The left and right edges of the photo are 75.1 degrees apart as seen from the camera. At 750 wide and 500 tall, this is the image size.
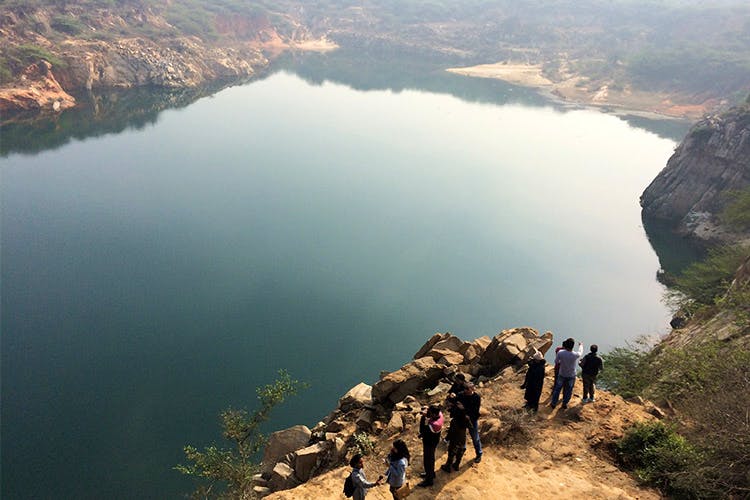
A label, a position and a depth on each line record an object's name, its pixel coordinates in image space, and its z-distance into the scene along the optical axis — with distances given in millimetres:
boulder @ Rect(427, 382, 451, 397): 15275
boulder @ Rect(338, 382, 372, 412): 16875
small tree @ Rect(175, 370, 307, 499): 16422
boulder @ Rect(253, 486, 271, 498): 14940
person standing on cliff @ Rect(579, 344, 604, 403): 13156
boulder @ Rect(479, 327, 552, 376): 16438
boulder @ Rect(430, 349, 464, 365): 17091
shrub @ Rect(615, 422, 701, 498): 10109
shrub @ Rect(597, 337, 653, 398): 16625
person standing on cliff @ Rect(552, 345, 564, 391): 13139
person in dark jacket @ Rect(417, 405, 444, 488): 10414
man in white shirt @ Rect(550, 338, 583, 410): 12875
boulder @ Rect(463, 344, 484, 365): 17234
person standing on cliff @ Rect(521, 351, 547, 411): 12980
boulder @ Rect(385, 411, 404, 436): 14078
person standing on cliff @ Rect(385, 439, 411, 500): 10055
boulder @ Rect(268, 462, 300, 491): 14422
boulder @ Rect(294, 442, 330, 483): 14445
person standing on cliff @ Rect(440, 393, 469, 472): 10641
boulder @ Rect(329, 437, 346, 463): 14172
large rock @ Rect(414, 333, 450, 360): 19297
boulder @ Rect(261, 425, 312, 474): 16891
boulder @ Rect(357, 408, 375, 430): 15258
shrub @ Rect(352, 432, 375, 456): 13655
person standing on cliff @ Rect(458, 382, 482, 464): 11016
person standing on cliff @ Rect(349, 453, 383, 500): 9812
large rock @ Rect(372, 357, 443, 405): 15836
